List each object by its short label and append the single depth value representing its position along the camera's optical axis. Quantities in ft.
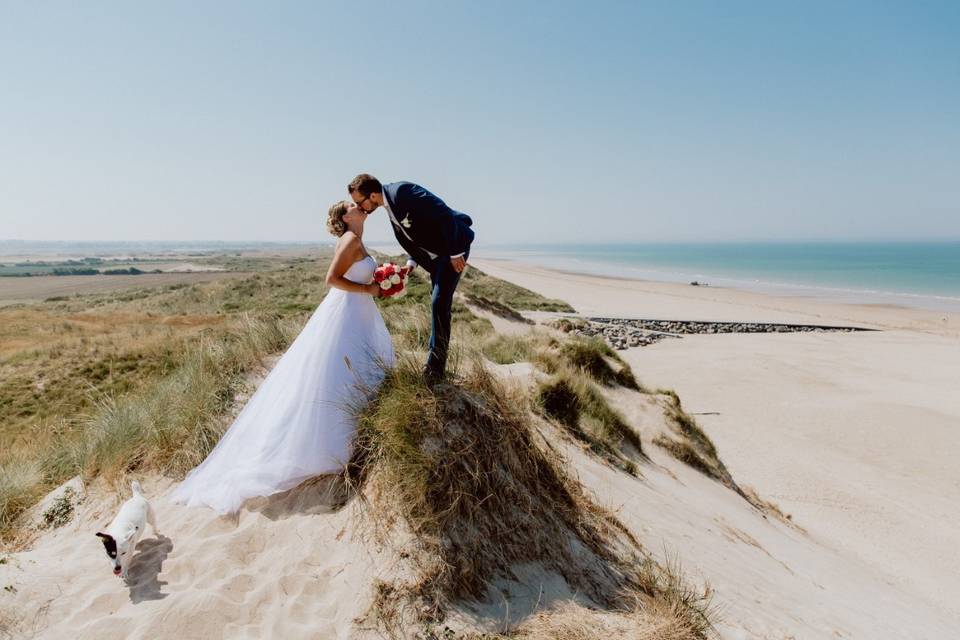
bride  13.14
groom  14.24
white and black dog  11.34
